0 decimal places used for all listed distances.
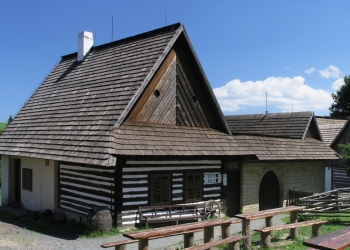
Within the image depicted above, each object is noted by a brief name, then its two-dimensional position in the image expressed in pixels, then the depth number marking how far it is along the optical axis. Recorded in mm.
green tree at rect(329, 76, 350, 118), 47812
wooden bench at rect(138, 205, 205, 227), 11534
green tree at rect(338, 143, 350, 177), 15828
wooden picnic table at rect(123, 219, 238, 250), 7152
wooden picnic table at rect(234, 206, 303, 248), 8906
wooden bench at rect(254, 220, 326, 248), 8828
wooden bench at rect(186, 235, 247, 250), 7550
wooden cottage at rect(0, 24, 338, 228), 11508
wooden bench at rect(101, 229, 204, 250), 7021
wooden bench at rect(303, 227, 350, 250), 5812
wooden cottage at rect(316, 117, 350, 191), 24559
